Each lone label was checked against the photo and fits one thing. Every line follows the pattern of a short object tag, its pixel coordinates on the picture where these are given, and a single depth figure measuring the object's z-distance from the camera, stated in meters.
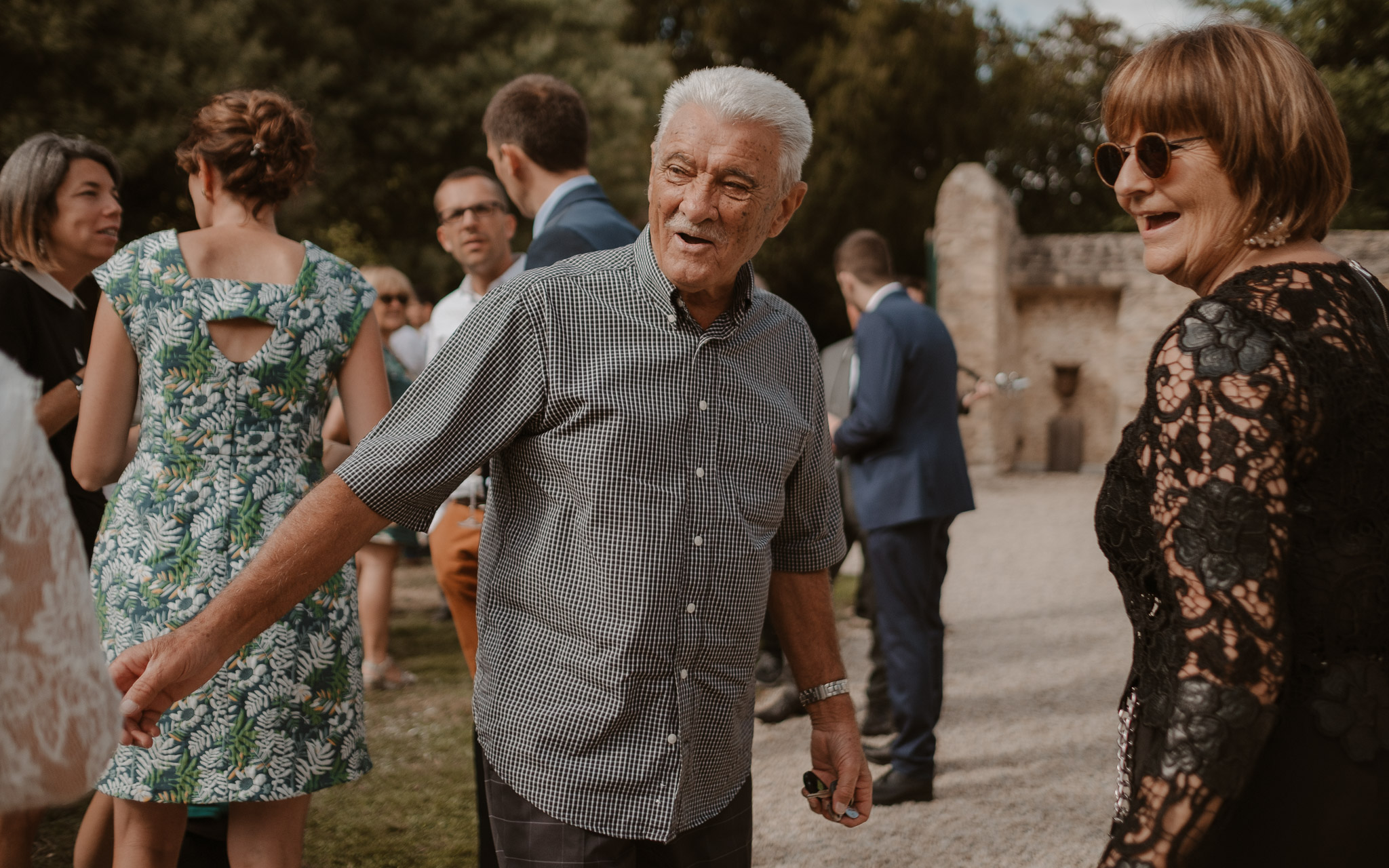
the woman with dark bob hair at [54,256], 3.46
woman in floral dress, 2.62
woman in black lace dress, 1.47
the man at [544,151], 3.57
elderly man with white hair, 1.96
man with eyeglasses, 4.84
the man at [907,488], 5.04
